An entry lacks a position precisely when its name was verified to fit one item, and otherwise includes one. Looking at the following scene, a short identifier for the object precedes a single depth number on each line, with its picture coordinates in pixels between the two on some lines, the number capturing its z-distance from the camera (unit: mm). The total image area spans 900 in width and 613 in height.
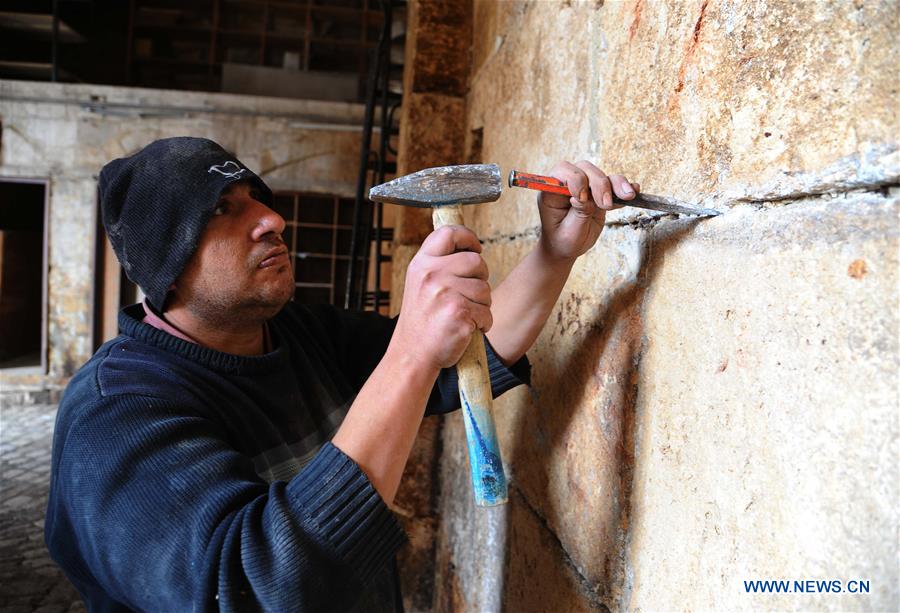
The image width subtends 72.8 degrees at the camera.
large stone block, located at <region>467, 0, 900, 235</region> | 604
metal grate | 8156
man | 906
